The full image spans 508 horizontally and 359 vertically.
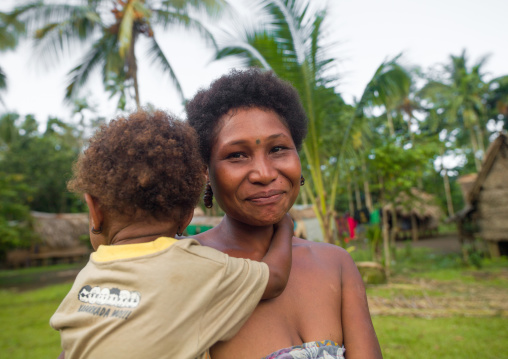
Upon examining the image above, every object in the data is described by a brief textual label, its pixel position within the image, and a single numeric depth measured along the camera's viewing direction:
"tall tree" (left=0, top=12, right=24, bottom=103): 8.49
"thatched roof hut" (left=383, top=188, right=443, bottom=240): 23.10
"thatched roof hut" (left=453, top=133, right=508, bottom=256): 11.41
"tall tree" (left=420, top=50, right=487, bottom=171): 27.31
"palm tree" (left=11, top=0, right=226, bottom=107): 8.61
